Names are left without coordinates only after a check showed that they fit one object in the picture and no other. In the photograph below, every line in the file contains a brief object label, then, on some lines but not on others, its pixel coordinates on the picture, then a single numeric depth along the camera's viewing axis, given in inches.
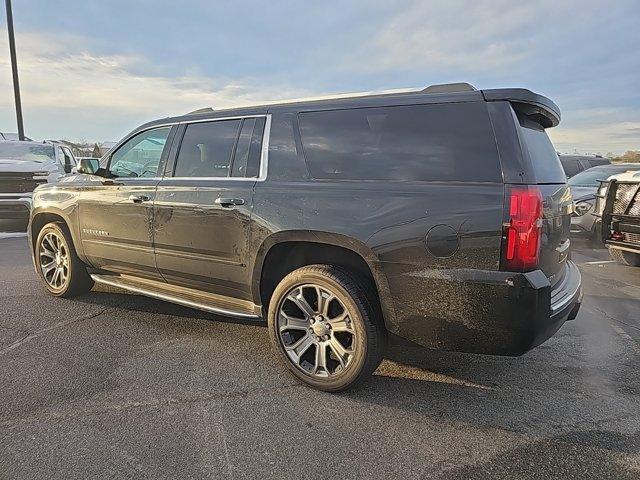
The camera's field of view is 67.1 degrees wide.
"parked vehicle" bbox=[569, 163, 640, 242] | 324.4
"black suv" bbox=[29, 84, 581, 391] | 101.1
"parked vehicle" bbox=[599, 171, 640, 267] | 227.5
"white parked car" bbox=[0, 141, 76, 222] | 394.6
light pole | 600.1
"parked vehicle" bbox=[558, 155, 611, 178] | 534.0
